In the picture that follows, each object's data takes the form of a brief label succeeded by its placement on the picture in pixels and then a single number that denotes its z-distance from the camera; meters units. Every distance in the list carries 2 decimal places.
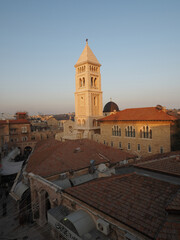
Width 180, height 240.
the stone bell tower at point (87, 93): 35.03
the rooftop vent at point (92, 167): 14.26
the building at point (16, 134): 40.09
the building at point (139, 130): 22.66
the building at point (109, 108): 47.69
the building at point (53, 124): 69.62
